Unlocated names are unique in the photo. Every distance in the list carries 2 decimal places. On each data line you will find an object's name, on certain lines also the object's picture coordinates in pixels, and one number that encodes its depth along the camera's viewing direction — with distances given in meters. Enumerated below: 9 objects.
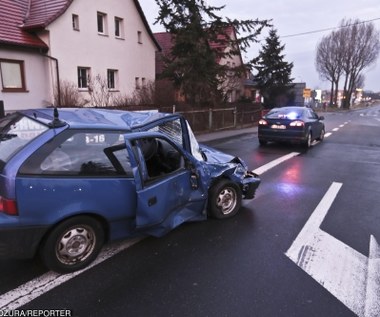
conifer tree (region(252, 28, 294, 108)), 36.91
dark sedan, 12.27
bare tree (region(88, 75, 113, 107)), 16.91
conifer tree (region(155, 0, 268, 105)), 17.42
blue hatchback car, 3.06
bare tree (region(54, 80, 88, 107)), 16.54
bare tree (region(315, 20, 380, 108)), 58.91
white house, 16.05
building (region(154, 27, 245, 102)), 18.04
